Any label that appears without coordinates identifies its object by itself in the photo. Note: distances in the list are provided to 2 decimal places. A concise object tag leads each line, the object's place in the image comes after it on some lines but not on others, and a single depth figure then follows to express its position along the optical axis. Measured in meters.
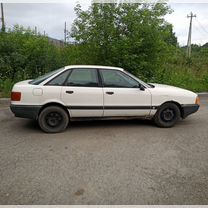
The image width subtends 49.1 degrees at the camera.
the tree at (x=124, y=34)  8.19
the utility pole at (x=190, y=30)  31.55
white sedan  4.64
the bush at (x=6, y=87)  7.76
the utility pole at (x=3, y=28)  9.81
